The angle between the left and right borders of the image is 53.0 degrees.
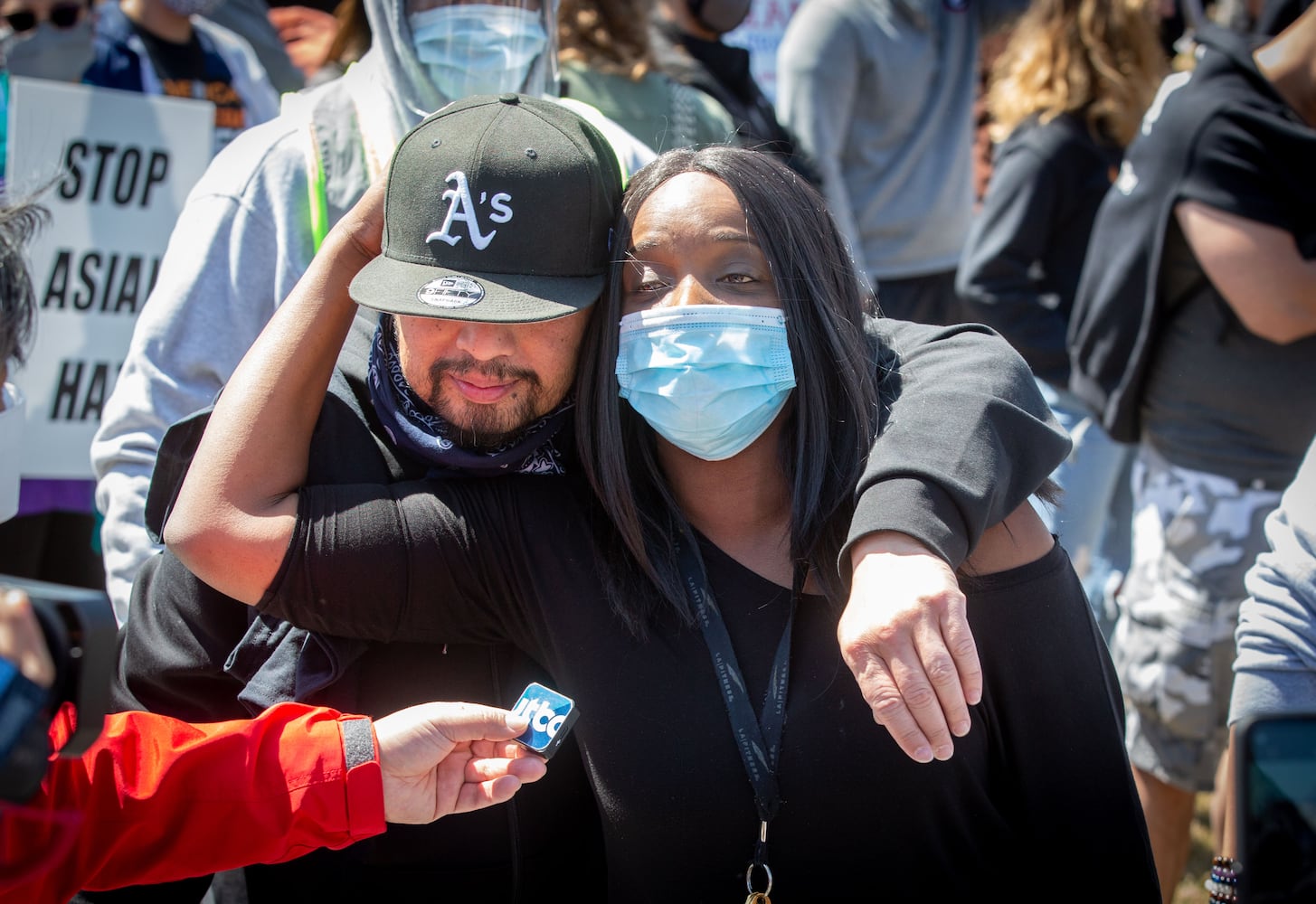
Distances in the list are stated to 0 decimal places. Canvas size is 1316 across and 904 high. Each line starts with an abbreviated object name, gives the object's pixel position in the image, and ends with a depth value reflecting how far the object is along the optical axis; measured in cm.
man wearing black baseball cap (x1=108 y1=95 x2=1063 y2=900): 197
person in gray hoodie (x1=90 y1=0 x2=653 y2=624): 235
